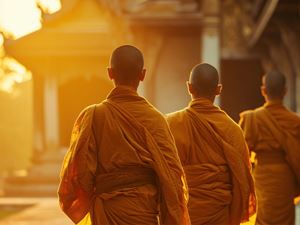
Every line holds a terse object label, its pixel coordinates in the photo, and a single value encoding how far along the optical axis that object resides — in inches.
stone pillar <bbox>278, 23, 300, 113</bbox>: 717.4
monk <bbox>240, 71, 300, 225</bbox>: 389.0
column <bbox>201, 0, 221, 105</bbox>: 846.9
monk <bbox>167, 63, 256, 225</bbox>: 287.1
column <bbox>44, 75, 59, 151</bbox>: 1192.5
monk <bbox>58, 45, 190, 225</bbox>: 237.4
